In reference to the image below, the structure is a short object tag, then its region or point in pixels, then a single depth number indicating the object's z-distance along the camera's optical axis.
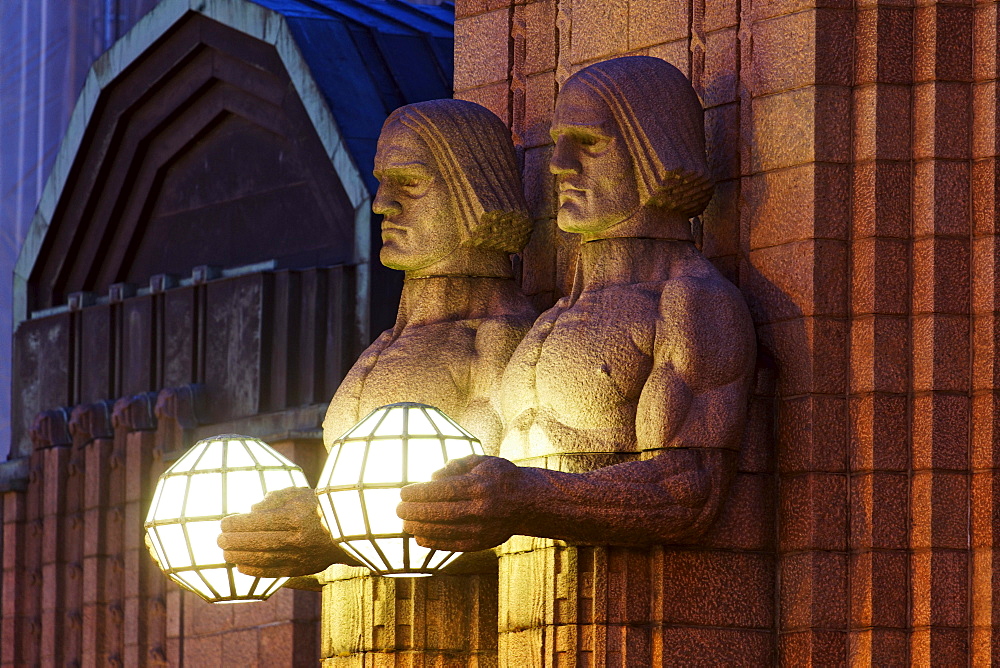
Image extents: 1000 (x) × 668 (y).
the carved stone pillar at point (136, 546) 31.14
